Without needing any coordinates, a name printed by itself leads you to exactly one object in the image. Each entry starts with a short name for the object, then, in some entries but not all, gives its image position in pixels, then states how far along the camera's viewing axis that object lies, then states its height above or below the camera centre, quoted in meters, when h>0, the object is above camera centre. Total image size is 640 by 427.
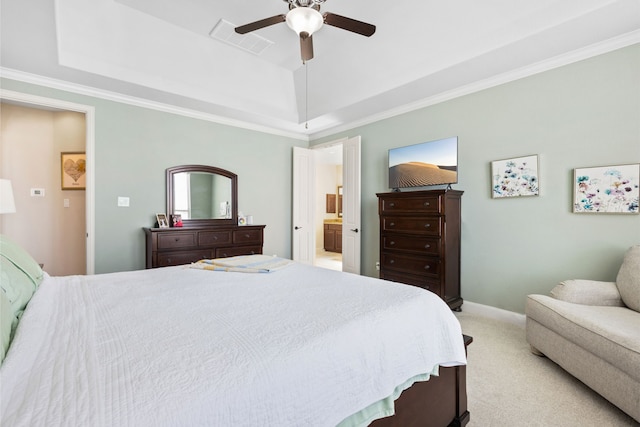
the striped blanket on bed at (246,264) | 2.11 -0.38
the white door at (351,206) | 4.51 +0.11
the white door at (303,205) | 5.21 +0.14
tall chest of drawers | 3.14 -0.31
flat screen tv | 3.45 +0.60
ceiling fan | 2.01 +1.36
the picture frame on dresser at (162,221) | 3.86 -0.10
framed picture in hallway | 4.27 +0.61
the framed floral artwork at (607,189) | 2.41 +0.20
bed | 0.69 -0.42
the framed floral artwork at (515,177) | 2.93 +0.36
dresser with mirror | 3.64 -0.18
